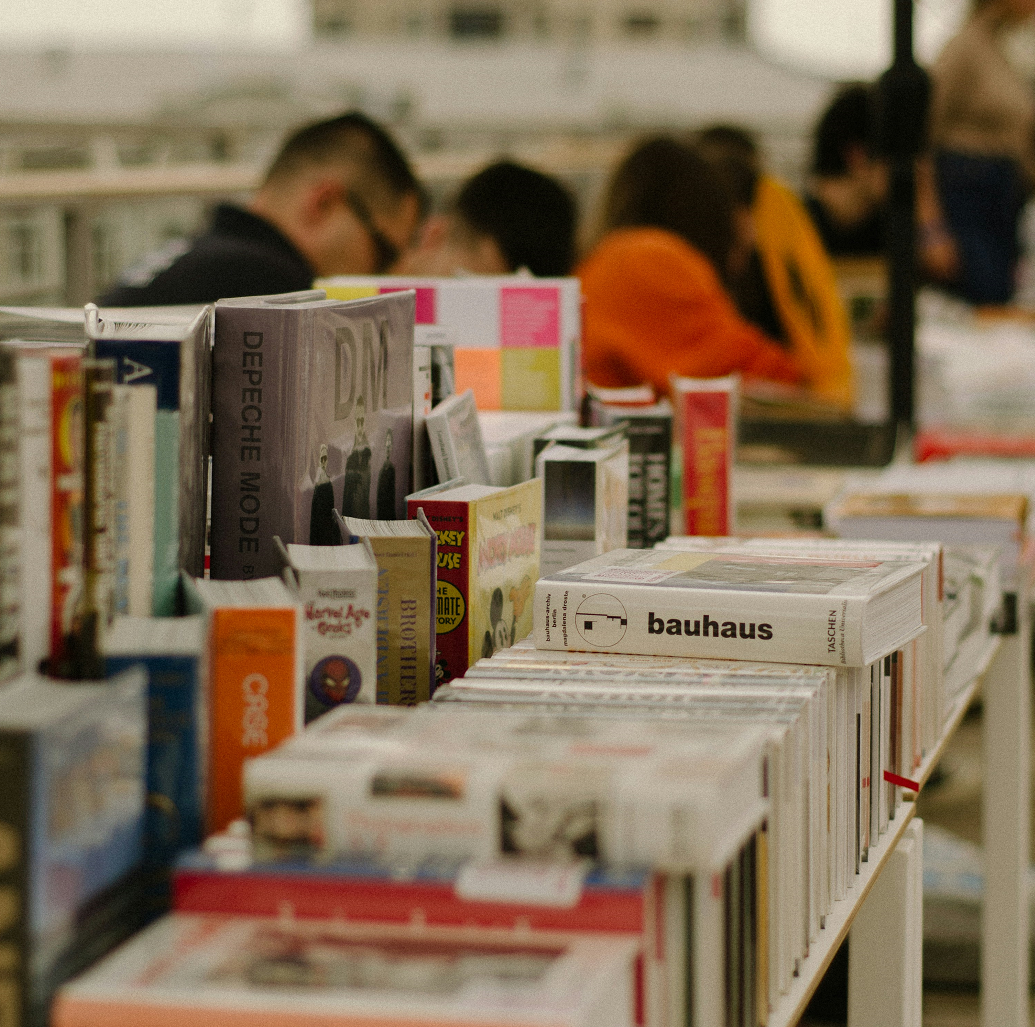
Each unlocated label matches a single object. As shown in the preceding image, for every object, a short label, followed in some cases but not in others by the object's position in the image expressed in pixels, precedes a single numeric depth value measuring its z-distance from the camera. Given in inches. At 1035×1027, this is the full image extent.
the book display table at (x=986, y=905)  155.1
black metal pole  202.1
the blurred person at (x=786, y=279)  344.5
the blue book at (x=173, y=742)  143.6
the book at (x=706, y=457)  173.4
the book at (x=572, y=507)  160.6
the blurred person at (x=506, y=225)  252.5
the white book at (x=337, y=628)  147.6
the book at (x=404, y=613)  151.1
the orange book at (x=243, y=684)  144.8
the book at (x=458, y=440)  158.1
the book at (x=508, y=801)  140.9
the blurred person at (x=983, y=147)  419.9
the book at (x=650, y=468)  167.5
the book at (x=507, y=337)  171.7
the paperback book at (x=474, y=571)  153.3
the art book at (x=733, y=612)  152.0
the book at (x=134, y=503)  146.7
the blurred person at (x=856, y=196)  389.4
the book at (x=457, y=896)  140.4
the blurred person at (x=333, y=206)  238.5
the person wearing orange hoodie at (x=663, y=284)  260.3
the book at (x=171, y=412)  147.7
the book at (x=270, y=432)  151.8
